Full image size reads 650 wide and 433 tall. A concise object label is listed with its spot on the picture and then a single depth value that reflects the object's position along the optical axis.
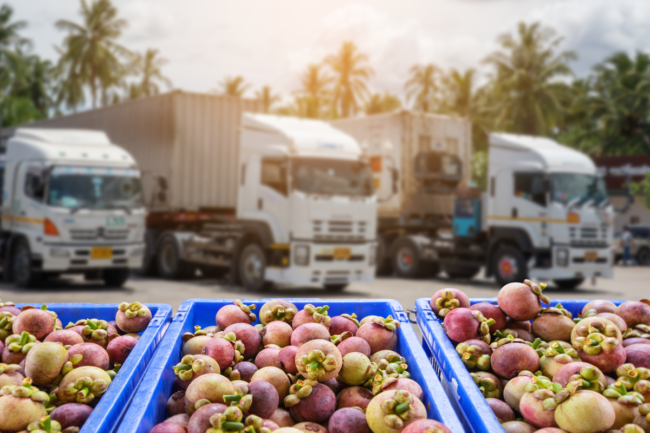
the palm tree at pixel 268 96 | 47.03
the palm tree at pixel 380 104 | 45.47
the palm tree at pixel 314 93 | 43.47
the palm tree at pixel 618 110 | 40.88
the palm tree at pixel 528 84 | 38.28
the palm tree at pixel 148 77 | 47.00
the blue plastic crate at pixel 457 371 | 2.09
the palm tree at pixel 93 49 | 40.75
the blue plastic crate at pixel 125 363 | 1.98
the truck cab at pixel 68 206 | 12.40
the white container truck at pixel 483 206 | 13.81
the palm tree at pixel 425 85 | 44.06
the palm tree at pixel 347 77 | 44.44
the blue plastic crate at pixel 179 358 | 2.05
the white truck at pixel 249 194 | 12.16
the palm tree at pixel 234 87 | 48.00
